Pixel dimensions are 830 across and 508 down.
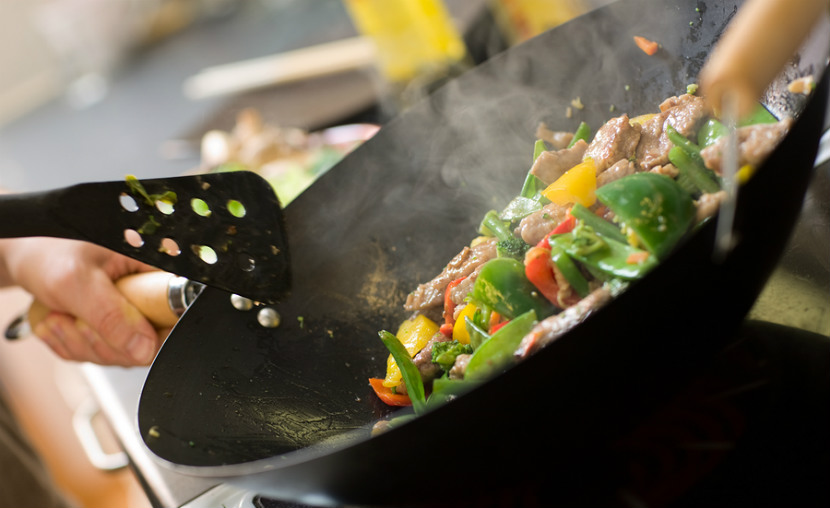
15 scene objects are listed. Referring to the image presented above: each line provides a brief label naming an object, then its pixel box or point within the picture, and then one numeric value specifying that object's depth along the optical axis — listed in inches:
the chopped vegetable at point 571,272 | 37.0
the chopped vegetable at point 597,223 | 36.8
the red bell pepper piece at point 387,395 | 39.1
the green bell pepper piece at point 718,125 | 37.7
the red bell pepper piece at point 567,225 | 37.8
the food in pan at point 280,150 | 51.9
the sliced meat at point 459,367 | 37.3
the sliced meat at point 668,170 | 37.8
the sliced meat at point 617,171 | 38.5
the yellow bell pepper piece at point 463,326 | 38.8
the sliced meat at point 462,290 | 39.1
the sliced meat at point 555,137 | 41.4
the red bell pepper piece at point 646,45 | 40.3
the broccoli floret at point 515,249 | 39.0
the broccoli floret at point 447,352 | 38.3
